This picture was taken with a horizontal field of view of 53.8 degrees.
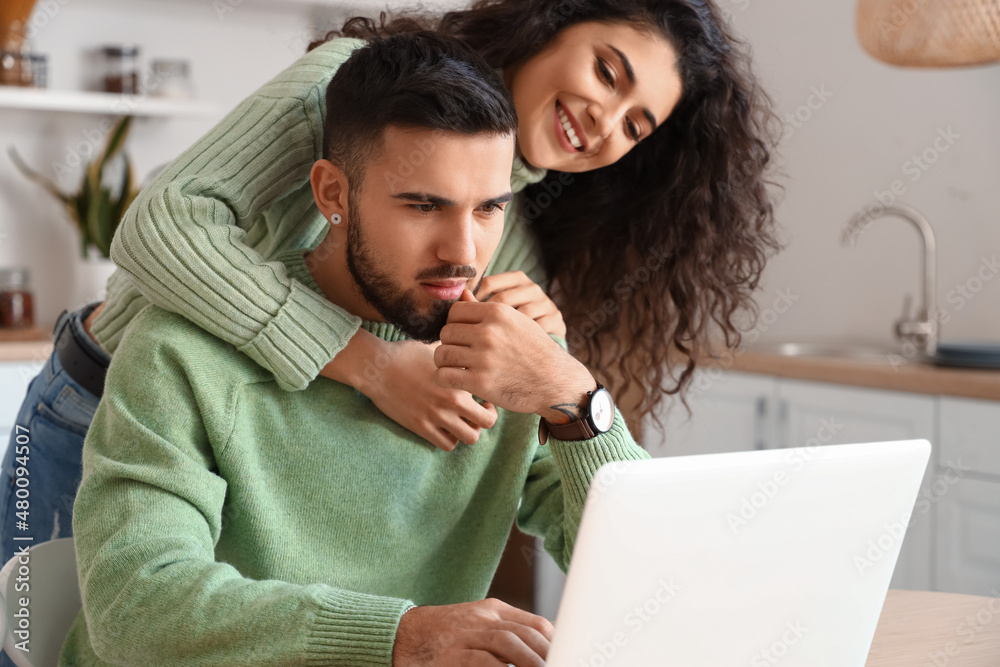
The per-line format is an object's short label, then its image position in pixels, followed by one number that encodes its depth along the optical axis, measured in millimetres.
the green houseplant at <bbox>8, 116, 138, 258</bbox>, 2730
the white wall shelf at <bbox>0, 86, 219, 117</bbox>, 2627
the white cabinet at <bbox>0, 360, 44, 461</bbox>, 2402
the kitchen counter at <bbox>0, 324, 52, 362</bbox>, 2424
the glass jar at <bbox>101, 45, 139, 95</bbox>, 2816
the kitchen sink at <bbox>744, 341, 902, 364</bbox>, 3000
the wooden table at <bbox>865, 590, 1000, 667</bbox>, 1023
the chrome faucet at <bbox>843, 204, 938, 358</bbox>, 2734
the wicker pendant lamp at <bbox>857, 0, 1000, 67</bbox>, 1793
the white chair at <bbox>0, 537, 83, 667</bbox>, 1055
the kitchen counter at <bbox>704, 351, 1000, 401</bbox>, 2199
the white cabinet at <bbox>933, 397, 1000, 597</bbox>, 2176
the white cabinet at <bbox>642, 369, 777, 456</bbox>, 2705
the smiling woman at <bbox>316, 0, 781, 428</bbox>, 1389
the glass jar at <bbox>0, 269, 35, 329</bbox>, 2674
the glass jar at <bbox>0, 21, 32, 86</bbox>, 2664
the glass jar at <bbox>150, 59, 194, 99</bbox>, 2865
